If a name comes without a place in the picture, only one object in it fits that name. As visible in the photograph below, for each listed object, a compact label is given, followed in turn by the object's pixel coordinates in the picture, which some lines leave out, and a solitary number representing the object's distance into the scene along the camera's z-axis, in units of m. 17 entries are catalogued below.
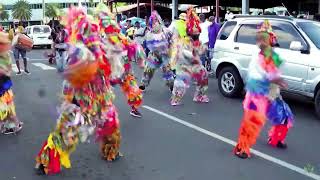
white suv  8.46
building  106.69
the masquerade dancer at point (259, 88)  5.91
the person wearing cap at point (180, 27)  9.41
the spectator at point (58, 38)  13.91
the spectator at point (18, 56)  15.32
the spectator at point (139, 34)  17.64
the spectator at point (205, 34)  14.73
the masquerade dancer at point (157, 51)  9.96
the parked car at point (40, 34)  29.84
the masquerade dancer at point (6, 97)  6.35
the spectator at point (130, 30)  18.99
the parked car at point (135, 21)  19.66
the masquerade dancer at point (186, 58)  9.22
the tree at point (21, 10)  97.25
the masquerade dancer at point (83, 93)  4.96
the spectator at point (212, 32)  14.41
